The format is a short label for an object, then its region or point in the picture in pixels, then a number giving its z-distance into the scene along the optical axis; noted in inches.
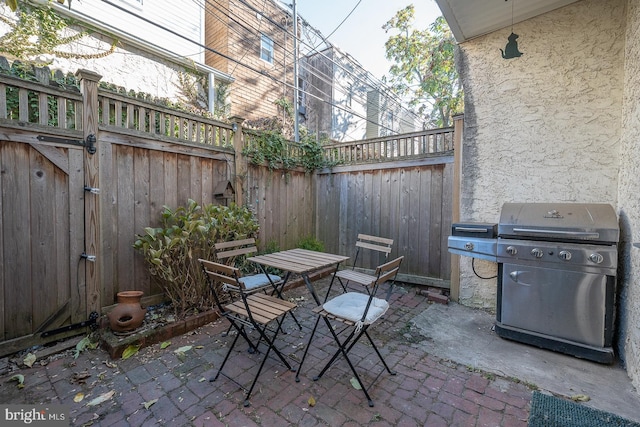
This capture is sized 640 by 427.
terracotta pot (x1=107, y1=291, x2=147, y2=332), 101.0
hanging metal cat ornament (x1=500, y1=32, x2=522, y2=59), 113.5
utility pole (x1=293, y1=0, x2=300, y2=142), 267.7
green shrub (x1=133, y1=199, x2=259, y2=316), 112.9
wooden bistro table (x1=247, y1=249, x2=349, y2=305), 98.2
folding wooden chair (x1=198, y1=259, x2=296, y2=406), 77.4
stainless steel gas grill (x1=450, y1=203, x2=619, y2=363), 91.8
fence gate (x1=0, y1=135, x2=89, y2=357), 89.4
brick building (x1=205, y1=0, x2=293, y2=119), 307.9
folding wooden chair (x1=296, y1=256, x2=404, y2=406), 77.0
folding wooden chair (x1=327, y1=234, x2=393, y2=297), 117.7
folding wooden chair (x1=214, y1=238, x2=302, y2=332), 108.1
